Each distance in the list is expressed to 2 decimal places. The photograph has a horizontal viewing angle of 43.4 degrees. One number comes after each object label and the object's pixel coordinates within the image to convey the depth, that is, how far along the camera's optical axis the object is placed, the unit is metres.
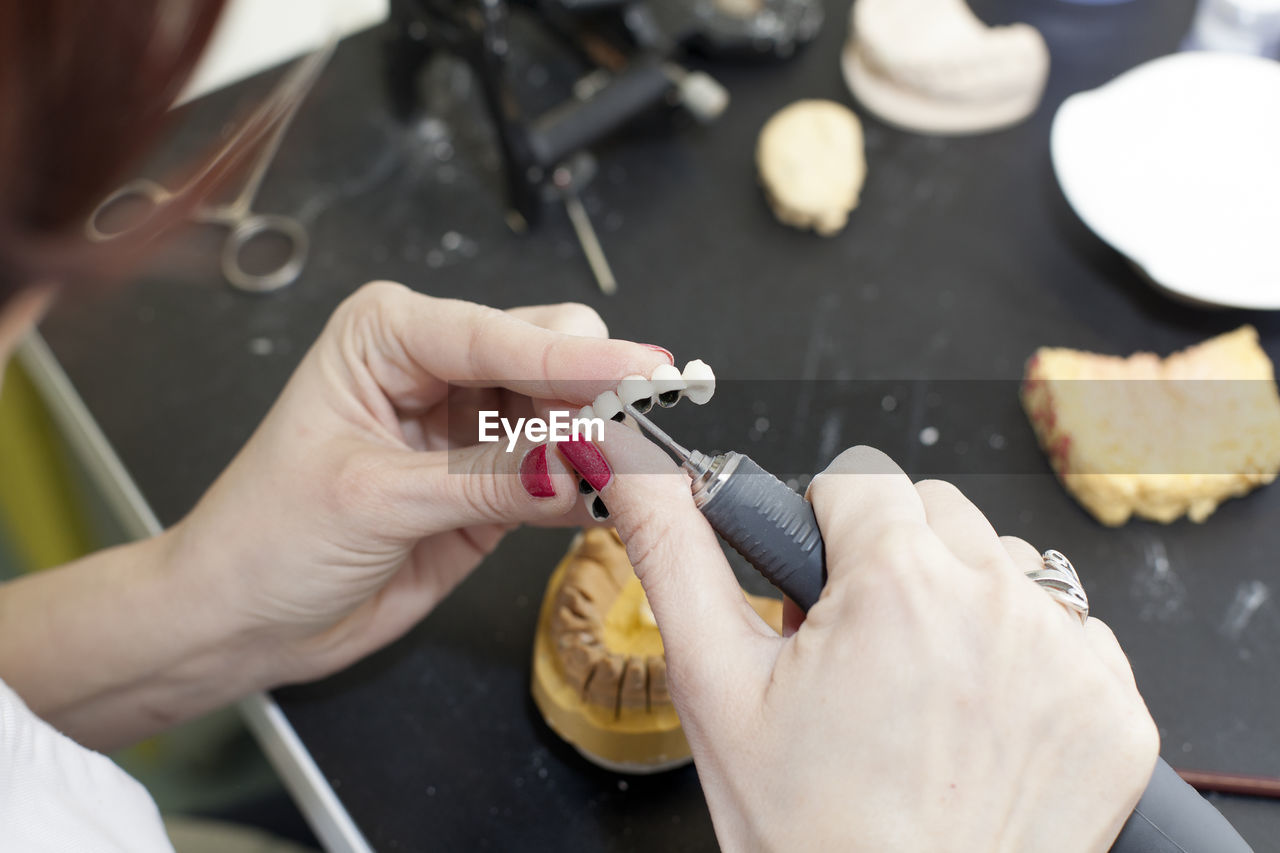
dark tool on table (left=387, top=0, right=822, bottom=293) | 0.46
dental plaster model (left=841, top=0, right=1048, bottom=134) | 0.47
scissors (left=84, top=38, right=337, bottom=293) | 0.46
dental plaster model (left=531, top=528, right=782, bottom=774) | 0.35
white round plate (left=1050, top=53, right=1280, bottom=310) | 0.42
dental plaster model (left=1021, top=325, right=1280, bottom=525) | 0.39
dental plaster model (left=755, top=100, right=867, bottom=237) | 0.45
